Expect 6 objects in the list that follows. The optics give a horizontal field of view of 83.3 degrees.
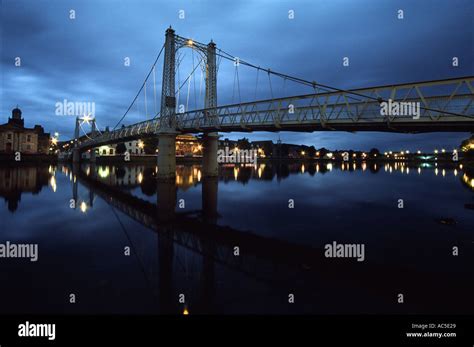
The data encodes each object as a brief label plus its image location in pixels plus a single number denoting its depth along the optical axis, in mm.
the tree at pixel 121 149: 124438
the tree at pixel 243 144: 177650
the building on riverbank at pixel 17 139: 82062
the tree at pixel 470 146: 90588
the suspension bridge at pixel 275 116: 16141
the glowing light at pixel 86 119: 107875
